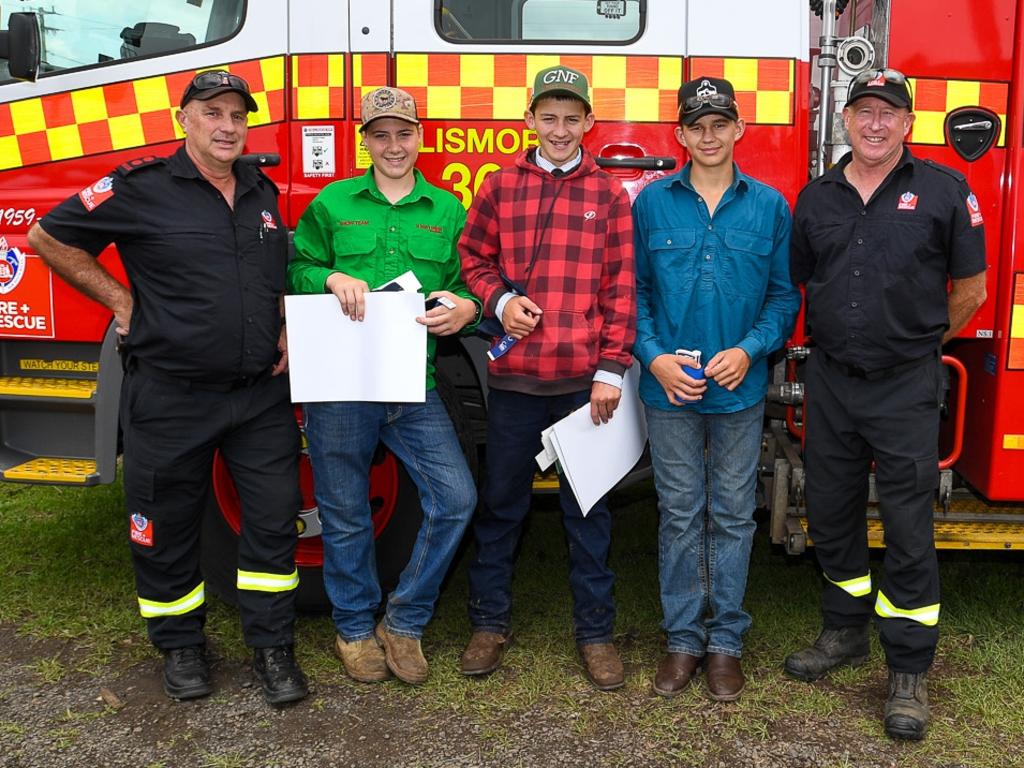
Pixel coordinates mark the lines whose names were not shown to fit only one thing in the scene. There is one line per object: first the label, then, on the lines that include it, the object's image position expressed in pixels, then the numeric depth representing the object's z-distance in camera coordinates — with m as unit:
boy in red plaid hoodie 2.68
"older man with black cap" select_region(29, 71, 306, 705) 2.61
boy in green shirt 2.73
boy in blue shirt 2.69
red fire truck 2.93
